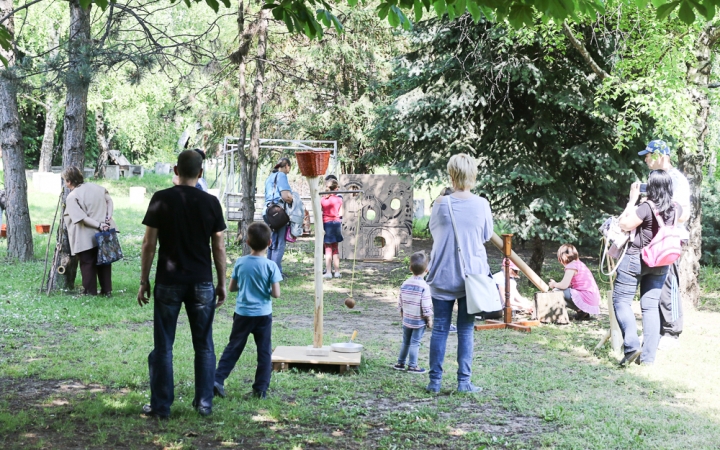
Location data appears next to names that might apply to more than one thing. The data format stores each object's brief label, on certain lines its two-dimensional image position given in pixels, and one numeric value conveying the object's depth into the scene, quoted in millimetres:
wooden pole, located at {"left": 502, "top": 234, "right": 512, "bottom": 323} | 8812
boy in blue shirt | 5504
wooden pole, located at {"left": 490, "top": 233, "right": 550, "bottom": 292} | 7195
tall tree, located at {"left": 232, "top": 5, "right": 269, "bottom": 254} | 13055
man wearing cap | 7086
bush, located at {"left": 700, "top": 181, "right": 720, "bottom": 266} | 16141
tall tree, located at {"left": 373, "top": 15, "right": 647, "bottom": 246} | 12039
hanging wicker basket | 6270
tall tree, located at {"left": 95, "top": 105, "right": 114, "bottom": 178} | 39438
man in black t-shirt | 4965
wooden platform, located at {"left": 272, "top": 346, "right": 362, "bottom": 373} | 6531
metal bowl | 6852
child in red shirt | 13461
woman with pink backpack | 6828
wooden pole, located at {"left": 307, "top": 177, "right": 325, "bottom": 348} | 6379
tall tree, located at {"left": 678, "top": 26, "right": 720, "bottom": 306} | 10781
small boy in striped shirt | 6641
